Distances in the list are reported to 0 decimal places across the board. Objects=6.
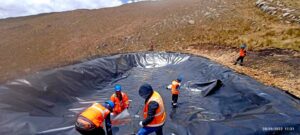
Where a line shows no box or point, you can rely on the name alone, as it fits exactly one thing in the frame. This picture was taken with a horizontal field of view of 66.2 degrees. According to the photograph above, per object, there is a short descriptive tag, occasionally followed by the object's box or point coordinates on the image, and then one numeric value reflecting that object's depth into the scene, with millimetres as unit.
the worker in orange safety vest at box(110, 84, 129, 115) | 5223
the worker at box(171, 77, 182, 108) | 5800
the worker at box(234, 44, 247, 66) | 9961
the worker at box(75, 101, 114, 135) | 3432
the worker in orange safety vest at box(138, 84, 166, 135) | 3406
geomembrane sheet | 3903
